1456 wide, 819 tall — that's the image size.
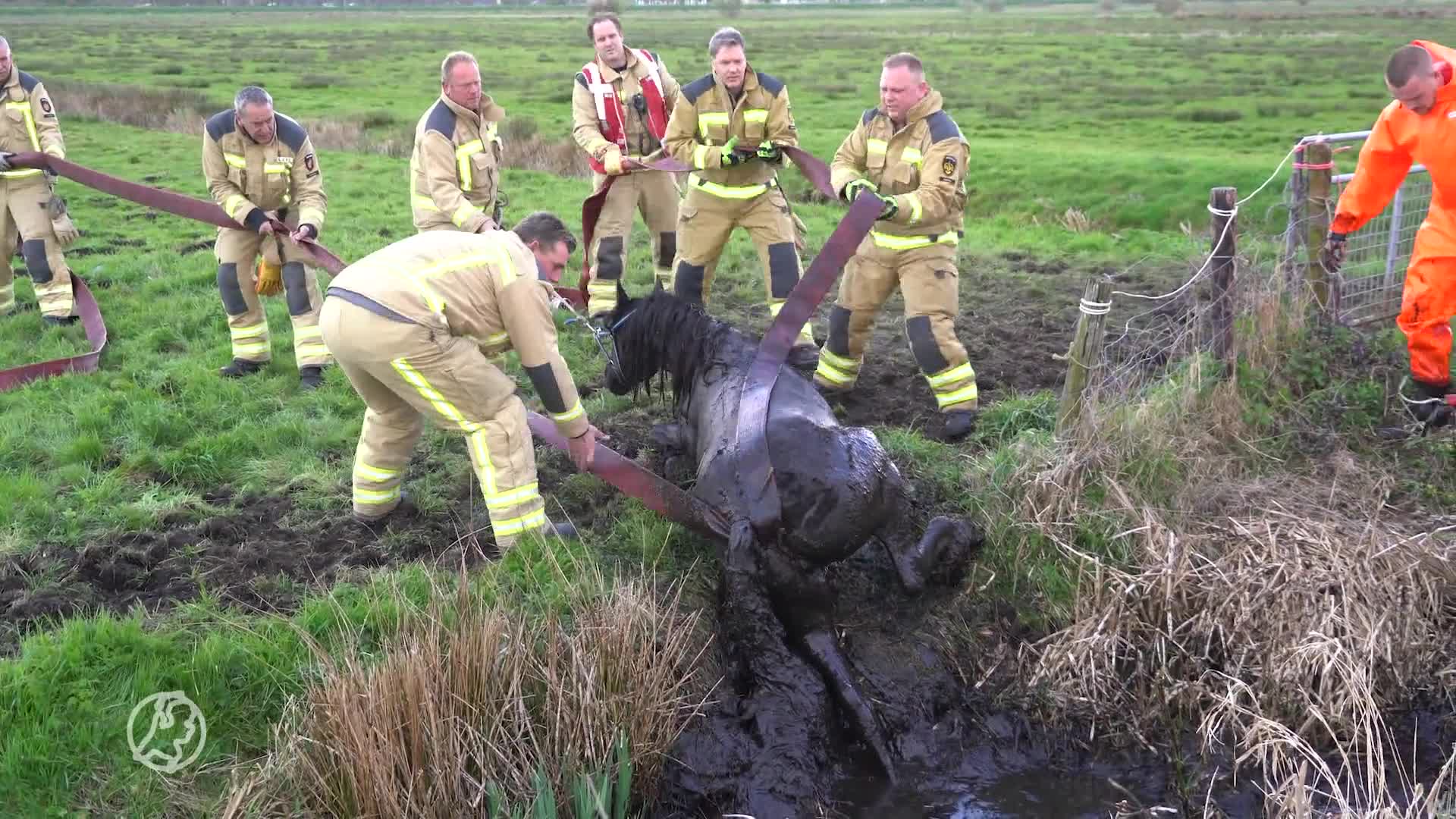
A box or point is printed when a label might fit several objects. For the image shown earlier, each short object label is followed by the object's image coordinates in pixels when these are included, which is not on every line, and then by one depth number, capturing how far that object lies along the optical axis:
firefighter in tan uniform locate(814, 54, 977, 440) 6.12
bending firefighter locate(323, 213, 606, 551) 4.43
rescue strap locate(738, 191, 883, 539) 4.28
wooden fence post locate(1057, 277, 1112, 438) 5.11
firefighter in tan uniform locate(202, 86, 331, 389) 7.18
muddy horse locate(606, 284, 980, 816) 4.14
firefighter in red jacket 7.96
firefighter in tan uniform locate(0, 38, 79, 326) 8.33
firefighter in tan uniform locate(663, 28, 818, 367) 7.02
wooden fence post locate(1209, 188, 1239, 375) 5.60
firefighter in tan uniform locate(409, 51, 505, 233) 6.78
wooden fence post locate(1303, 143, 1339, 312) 6.18
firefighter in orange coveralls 5.48
